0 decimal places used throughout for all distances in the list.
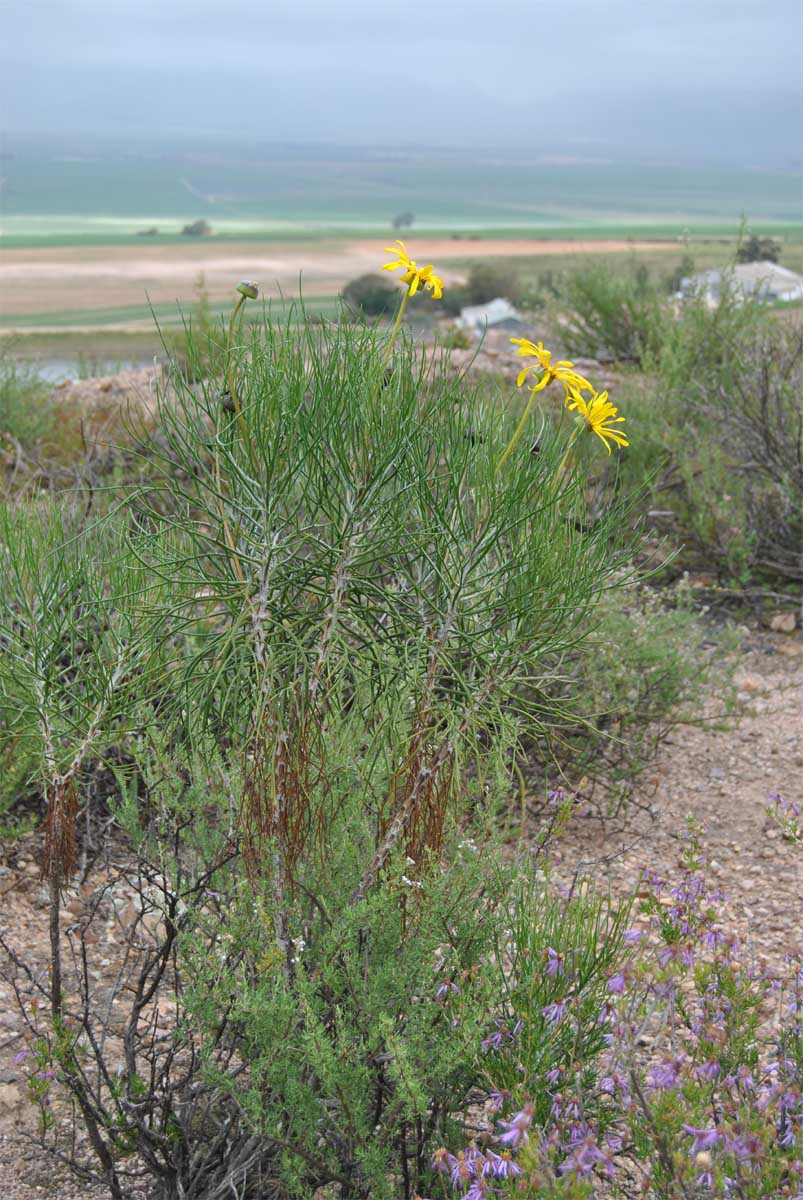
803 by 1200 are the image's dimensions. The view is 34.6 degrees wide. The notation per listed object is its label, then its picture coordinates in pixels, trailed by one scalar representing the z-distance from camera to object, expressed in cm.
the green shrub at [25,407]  926
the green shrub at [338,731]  244
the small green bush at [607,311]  1228
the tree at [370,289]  2661
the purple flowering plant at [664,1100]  200
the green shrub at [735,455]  746
